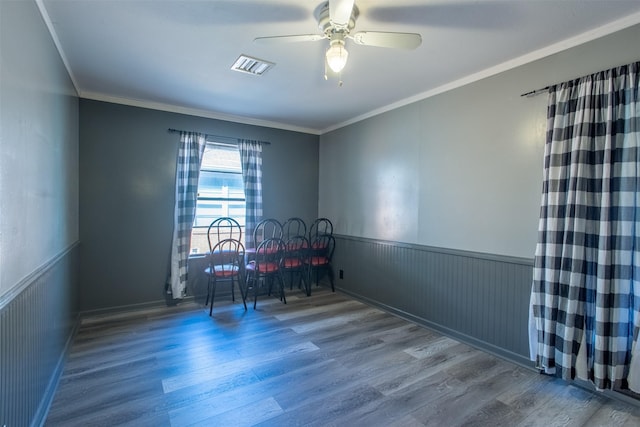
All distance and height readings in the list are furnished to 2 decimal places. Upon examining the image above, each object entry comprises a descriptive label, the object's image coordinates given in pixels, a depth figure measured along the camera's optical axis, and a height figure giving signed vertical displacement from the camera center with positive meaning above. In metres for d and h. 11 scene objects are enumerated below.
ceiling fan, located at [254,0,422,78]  1.82 +0.99
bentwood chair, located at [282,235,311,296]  4.27 -0.75
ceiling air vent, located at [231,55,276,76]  2.58 +1.19
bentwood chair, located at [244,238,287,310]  3.88 -0.77
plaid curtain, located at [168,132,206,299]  3.77 -0.02
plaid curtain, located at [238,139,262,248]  4.29 +0.33
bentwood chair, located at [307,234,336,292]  4.55 -0.71
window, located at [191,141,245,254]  4.08 +0.19
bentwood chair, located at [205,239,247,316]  3.64 -0.75
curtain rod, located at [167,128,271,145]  3.83 +0.89
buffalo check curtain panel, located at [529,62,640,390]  1.92 -0.18
